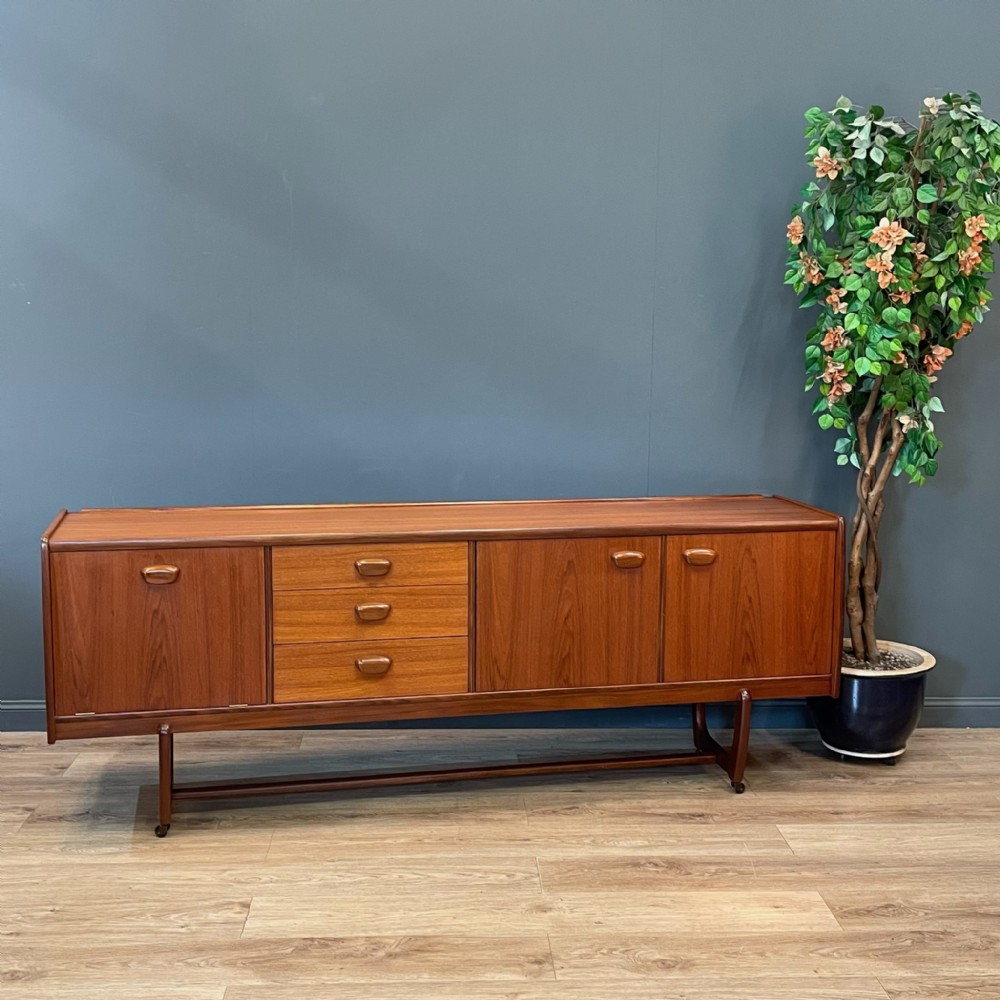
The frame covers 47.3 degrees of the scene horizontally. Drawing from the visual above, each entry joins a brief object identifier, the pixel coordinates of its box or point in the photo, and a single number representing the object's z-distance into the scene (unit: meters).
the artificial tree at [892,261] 2.82
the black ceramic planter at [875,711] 3.05
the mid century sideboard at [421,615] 2.58
